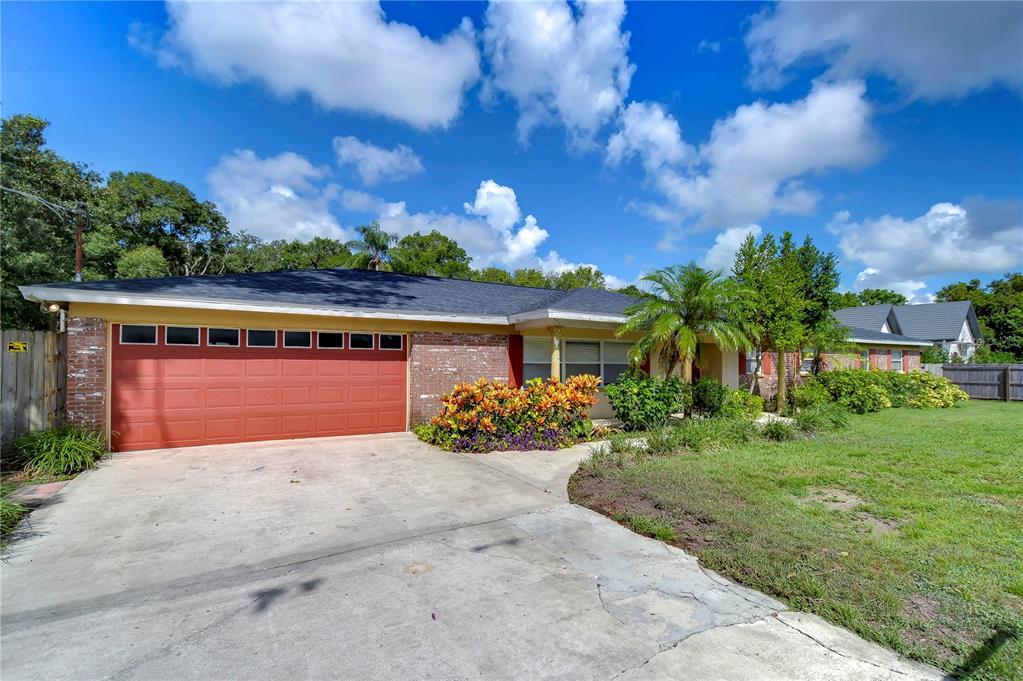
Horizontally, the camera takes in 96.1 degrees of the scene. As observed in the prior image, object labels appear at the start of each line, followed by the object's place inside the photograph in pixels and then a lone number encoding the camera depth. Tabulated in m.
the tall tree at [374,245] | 26.20
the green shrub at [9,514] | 4.64
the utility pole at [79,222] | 12.46
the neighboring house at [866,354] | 16.39
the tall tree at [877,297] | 47.62
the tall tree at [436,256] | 35.34
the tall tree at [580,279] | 42.72
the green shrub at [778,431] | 9.18
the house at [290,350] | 7.94
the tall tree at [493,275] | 38.53
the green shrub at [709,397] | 11.47
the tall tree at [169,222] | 26.31
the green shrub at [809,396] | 13.36
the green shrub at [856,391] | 14.11
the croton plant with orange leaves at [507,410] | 8.71
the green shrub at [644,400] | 10.15
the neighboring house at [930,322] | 30.58
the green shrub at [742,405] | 11.65
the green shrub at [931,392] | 15.86
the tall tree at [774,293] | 12.72
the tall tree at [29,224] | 14.80
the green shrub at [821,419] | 10.00
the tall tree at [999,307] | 32.16
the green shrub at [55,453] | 6.64
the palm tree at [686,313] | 9.98
